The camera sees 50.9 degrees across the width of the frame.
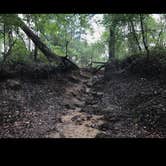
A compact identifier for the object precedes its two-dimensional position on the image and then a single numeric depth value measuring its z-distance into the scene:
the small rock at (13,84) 4.93
